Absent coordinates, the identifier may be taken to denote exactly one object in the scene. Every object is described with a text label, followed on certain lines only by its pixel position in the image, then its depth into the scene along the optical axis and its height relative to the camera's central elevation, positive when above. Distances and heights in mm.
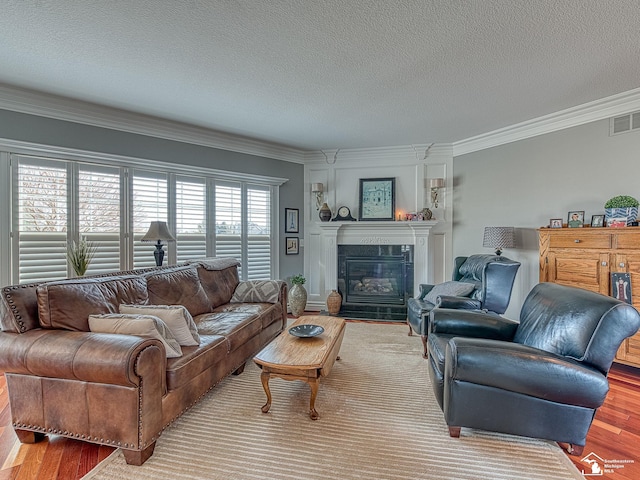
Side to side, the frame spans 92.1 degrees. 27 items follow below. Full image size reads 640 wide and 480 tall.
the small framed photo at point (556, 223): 3561 +178
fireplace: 5012 -688
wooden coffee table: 2088 -838
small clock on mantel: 5228 +407
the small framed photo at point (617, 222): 3016 +160
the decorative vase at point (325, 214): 5215 +421
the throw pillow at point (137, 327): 1883 -546
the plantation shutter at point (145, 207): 3924 +422
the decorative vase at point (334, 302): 5027 -1036
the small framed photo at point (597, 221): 3197 +181
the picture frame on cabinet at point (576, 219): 3383 +217
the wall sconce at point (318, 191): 5174 +814
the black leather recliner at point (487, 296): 3191 -616
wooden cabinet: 2865 -206
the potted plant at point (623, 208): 2994 +302
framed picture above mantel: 5141 +676
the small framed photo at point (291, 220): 5301 +330
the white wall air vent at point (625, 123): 3201 +1221
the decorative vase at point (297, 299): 4949 -964
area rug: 1675 -1260
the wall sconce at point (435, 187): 4793 +813
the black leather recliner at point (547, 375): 1722 -785
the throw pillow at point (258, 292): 3703 -646
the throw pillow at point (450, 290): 3436 -587
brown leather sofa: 1680 -781
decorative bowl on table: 2557 -785
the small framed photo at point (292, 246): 5301 -122
